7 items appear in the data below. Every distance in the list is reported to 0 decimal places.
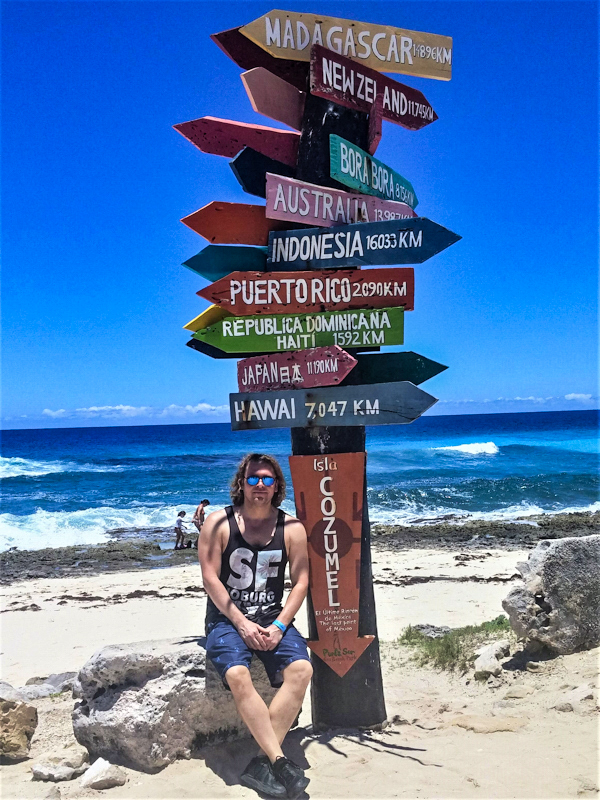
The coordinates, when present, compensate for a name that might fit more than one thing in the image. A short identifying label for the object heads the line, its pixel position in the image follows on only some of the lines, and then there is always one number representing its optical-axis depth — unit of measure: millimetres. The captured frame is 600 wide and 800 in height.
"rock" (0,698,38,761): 3844
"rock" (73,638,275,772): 3660
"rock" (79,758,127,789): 3434
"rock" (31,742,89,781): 3559
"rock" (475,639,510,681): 4957
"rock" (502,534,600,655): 4992
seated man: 3348
